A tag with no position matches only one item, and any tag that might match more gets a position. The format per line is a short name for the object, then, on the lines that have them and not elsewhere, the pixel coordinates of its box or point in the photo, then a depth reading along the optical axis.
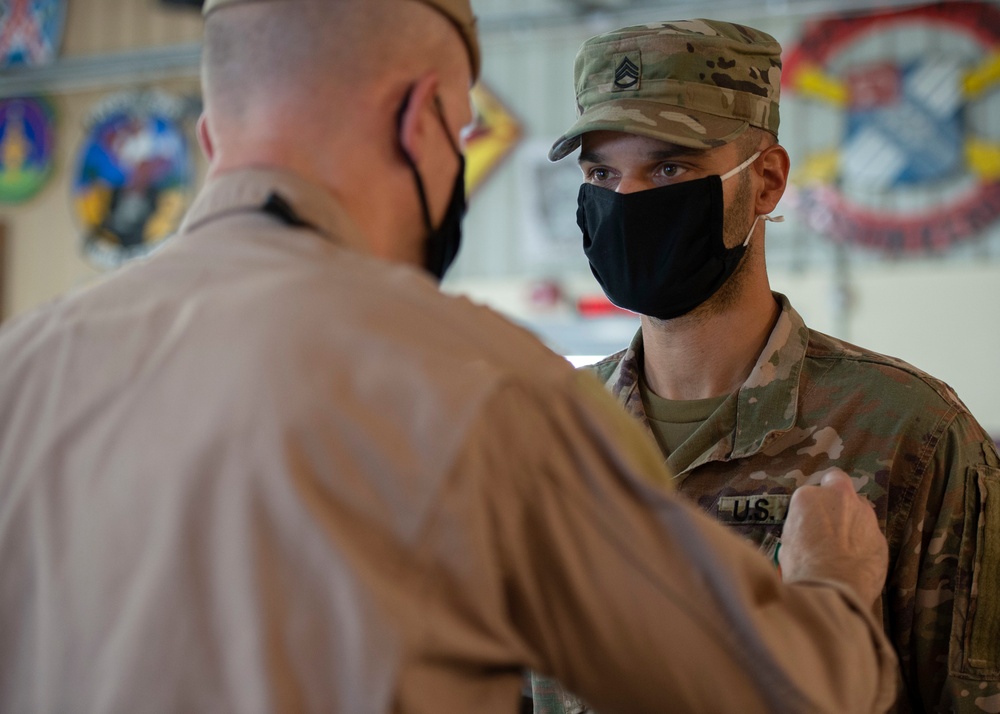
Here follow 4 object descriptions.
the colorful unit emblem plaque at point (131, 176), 9.02
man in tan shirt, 0.94
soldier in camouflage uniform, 1.82
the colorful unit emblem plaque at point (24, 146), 9.56
